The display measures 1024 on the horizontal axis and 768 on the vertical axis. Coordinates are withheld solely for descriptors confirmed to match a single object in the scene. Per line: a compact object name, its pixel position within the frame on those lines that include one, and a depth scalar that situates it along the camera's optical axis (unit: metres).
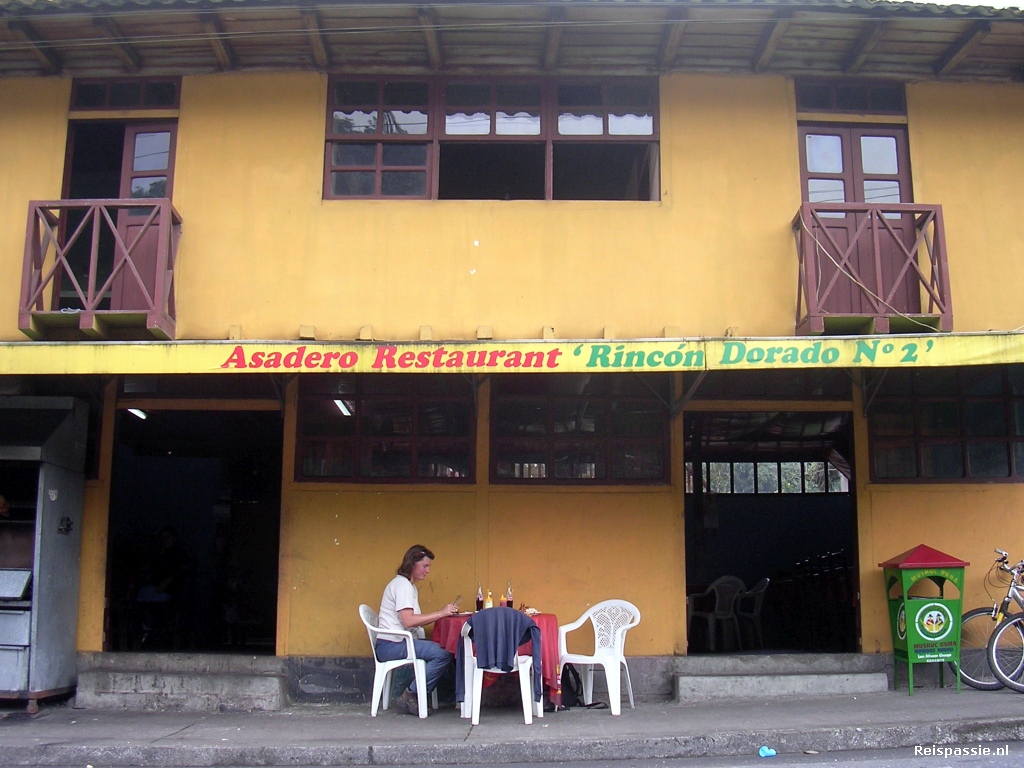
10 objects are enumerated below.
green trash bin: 8.57
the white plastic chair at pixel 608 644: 8.16
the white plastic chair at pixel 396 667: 8.16
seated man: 8.13
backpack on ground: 8.48
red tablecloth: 8.18
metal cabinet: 8.51
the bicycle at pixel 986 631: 8.66
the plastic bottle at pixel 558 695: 8.22
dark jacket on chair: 7.68
